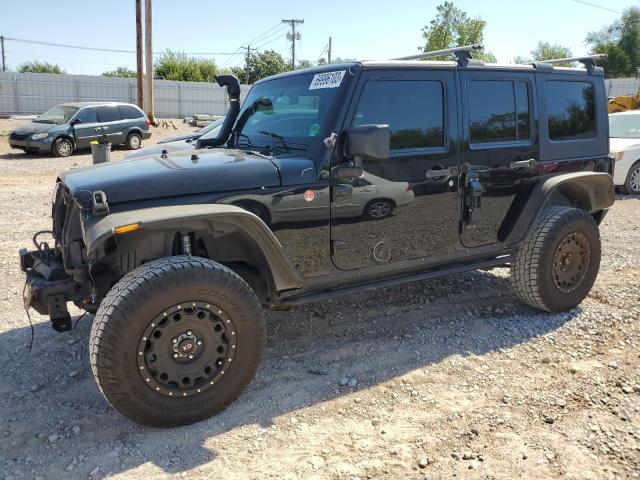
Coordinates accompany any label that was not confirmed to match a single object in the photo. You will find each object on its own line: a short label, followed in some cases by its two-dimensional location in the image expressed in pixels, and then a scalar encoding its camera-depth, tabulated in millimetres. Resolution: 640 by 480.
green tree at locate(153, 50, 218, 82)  51906
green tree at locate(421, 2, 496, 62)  31625
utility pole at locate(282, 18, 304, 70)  61719
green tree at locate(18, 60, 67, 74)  59272
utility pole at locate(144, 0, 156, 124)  23906
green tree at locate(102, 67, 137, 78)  57094
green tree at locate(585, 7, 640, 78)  52906
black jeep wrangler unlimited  2924
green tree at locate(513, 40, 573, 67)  59678
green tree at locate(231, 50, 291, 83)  61194
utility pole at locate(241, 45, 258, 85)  60906
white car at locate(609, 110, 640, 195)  10398
